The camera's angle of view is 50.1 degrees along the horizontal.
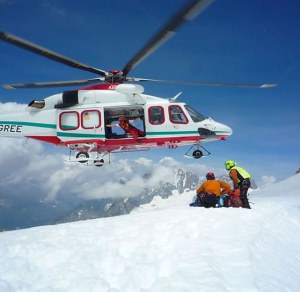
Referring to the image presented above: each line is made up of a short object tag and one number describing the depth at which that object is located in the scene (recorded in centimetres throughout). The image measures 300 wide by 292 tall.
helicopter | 1759
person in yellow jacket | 1361
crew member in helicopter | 1781
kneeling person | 1314
